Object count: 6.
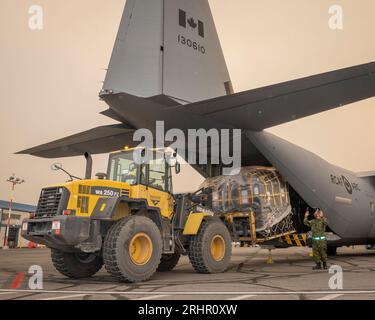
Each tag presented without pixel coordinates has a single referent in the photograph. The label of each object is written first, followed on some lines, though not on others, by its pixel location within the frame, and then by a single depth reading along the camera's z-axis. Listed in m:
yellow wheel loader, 7.52
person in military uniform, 10.45
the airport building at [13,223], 47.28
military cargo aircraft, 10.31
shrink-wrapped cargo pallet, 12.04
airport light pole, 39.47
